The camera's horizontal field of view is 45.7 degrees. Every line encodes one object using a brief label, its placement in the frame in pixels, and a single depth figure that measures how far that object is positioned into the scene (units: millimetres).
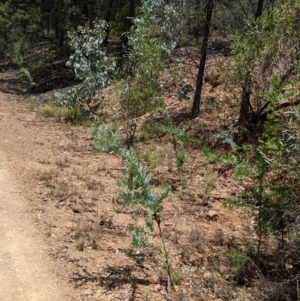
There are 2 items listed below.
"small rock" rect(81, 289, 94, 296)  3689
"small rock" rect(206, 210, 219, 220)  5437
